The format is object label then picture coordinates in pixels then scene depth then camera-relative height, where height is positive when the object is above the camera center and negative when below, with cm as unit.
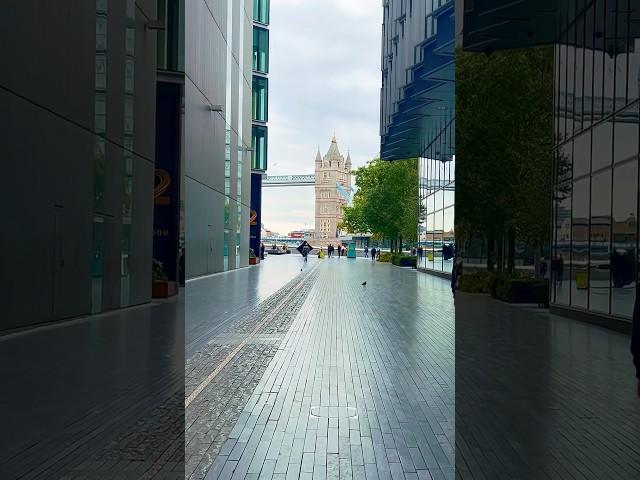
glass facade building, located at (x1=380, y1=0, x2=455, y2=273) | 2459 +636
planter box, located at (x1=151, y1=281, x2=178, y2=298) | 2059 -161
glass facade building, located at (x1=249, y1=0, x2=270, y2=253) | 5069 +1121
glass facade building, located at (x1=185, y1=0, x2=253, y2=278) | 2842 +560
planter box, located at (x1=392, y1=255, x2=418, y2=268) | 5403 -172
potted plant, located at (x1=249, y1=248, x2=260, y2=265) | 4983 -154
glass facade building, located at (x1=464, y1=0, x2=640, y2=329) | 1387 +245
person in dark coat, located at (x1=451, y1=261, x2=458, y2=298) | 1582 -78
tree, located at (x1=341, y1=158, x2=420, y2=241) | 6184 +431
